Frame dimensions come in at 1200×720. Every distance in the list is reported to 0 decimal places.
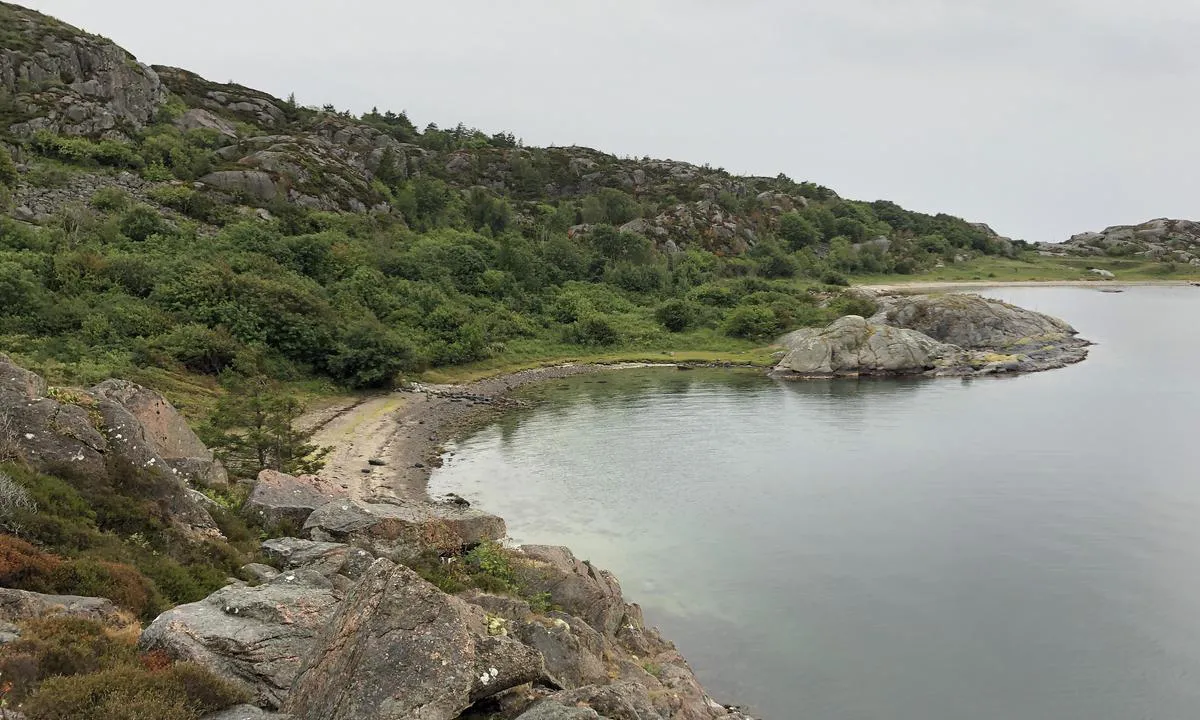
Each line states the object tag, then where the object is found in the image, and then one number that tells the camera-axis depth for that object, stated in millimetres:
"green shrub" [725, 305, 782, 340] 89125
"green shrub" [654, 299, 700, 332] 92125
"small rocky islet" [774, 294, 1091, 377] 73812
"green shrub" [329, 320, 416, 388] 55156
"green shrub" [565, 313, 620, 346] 83938
